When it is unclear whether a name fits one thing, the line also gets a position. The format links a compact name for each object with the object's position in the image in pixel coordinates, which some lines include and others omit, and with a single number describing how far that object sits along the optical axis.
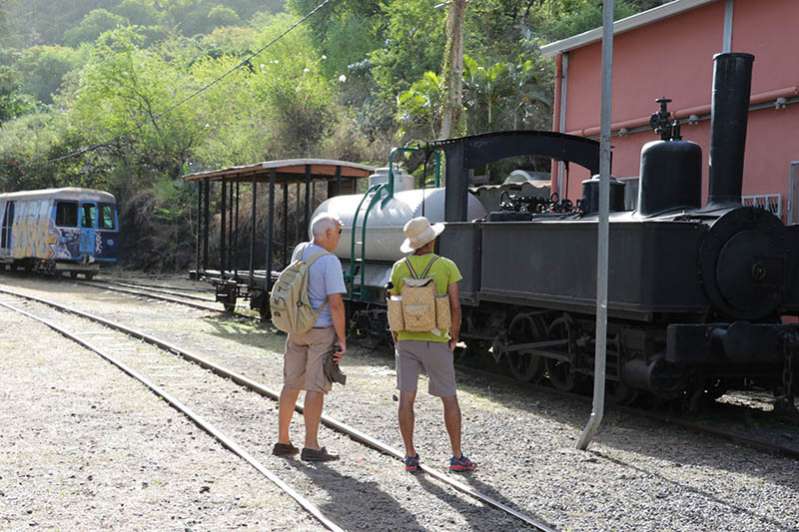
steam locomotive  8.40
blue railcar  30.77
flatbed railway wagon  17.27
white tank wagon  12.95
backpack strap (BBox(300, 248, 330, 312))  7.01
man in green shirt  6.86
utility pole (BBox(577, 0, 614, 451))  7.22
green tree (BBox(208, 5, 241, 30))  136.31
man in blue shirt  7.00
